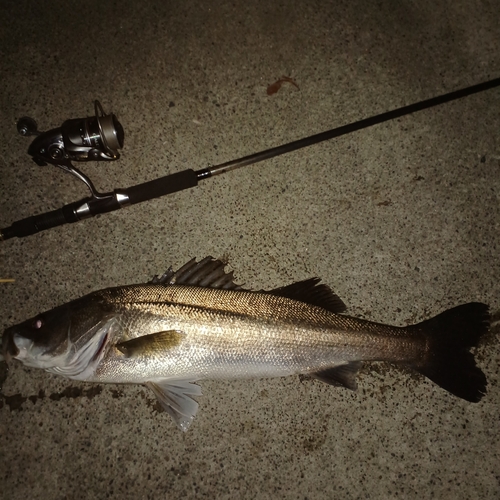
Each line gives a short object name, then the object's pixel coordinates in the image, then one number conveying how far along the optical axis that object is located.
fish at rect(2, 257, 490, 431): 0.61
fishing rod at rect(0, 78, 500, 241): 0.64
